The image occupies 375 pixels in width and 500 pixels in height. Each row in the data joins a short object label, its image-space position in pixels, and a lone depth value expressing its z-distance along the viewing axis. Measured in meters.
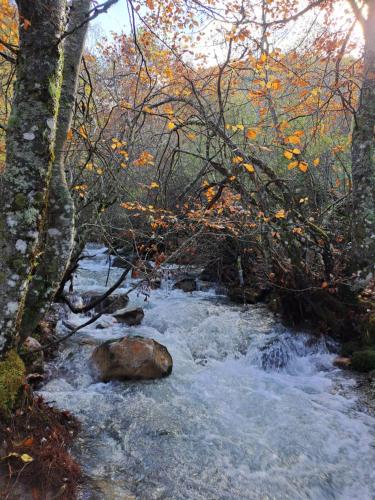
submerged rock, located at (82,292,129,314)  9.37
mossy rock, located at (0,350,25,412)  3.09
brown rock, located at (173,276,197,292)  11.47
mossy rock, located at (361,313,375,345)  6.93
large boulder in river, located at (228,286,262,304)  10.25
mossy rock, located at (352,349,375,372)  6.28
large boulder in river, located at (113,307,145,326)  8.56
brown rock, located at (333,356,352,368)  6.60
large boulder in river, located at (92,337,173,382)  5.80
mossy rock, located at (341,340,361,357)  6.94
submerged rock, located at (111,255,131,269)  14.24
